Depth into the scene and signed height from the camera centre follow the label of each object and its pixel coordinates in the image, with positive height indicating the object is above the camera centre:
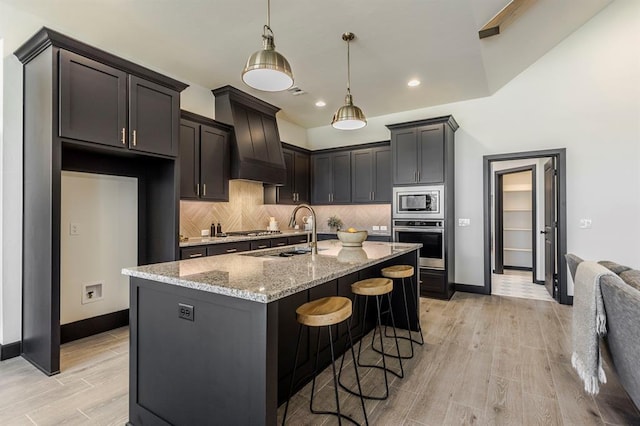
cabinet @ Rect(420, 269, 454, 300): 4.66 -1.03
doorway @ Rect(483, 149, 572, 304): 4.47 -0.17
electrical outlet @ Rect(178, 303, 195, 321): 1.60 -0.49
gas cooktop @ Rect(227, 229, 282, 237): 4.88 -0.28
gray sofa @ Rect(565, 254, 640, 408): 1.45 -0.55
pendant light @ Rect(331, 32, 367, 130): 3.07 +0.95
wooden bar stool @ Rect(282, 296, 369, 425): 1.72 -0.55
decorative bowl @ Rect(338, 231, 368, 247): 2.70 -0.19
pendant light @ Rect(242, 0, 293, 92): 2.07 +0.96
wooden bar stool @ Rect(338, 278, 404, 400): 2.37 -0.56
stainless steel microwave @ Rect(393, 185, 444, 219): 4.72 +0.19
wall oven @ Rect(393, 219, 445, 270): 4.69 -0.34
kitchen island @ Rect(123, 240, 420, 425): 1.37 -0.60
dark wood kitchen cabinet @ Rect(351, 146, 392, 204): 5.58 +0.71
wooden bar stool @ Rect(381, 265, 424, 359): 2.82 -0.54
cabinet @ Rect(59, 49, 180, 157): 2.60 +0.97
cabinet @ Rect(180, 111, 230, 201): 3.93 +0.74
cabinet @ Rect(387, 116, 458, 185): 4.72 +0.99
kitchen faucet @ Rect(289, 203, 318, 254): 2.66 -0.22
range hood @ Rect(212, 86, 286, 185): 4.59 +1.22
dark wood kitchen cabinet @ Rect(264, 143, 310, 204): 5.58 +0.60
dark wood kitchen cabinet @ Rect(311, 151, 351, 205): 5.97 +0.71
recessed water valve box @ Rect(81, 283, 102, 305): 3.28 -0.81
